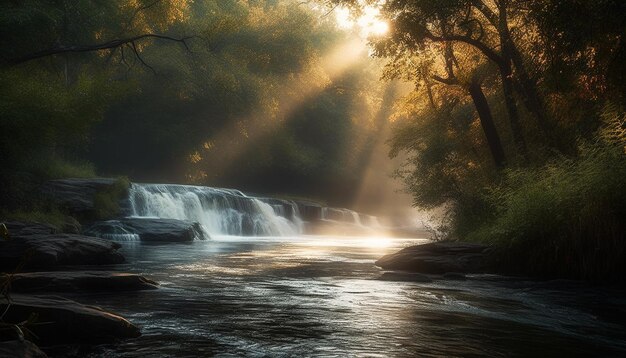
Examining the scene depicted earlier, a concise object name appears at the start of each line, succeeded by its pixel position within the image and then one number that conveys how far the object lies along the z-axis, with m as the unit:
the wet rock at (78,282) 9.99
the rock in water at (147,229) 26.31
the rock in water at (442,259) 15.30
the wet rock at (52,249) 14.60
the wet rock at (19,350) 4.53
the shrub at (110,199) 28.29
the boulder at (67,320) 6.52
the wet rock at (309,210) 44.06
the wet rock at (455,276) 14.31
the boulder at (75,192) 26.84
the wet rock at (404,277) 14.04
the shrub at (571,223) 11.96
